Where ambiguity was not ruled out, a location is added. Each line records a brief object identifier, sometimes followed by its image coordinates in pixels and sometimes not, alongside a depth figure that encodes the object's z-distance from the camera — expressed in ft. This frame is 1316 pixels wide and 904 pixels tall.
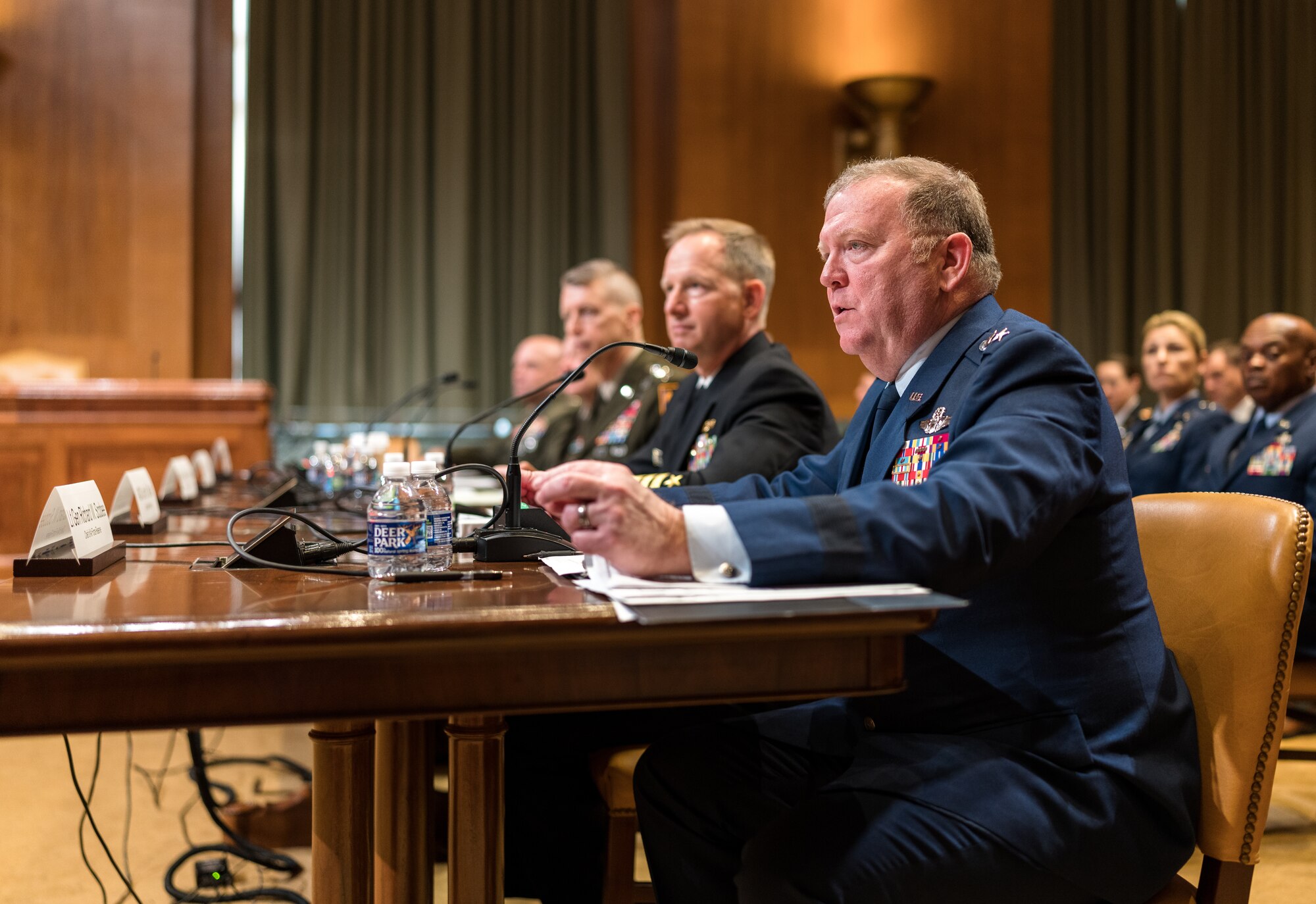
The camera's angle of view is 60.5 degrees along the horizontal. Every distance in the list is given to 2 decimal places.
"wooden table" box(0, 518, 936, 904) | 3.00
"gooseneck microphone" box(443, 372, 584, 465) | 4.98
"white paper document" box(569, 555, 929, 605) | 3.33
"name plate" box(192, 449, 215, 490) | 10.00
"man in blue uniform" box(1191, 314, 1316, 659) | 12.26
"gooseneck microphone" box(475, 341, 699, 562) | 4.77
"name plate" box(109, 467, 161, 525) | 6.14
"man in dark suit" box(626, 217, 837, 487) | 8.32
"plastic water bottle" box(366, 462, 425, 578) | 4.29
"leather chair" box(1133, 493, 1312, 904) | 4.06
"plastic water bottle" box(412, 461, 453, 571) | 4.67
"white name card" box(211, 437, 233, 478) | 11.48
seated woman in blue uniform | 16.49
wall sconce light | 21.52
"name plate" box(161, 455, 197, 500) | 8.39
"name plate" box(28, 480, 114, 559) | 4.34
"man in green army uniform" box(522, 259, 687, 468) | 12.48
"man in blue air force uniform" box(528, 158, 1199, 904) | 3.52
